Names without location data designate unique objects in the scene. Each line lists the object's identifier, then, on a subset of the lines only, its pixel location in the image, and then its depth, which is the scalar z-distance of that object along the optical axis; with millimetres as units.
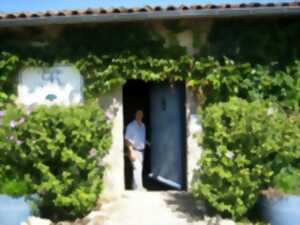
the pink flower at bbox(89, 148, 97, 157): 9070
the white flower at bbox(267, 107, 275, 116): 8953
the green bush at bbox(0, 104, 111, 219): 8805
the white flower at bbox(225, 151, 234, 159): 8624
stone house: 9727
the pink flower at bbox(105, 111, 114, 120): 10320
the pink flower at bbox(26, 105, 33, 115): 9055
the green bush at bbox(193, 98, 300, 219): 8570
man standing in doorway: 11209
